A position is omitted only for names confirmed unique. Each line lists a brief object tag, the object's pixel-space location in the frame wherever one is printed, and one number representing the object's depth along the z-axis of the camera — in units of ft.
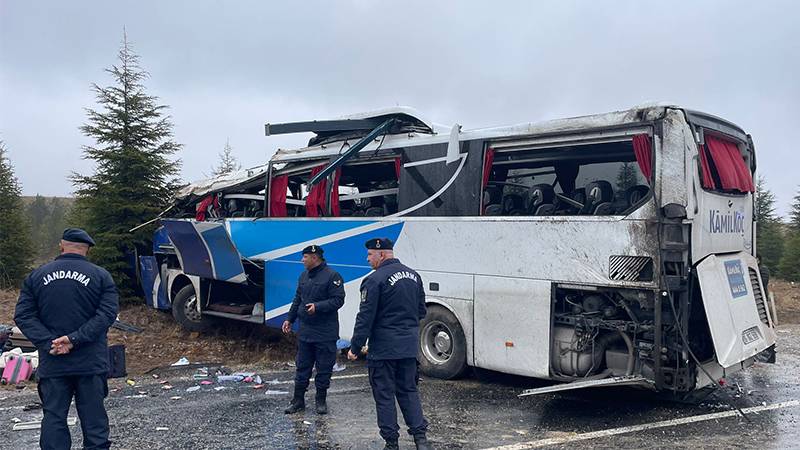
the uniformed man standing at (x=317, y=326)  20.59
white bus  19.34
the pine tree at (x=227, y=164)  101.59
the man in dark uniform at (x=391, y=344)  16.96
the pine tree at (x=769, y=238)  89.97
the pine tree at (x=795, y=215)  96.26
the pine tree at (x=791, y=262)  78.48
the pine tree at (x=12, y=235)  59.11
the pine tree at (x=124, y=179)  41.47
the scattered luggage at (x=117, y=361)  26.48
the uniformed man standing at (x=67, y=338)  15.16
